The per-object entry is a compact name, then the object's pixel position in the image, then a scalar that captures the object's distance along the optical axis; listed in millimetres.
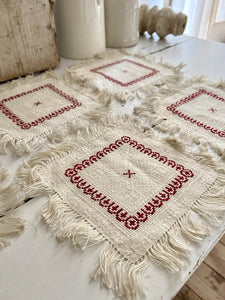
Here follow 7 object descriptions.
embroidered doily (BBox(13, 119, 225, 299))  322
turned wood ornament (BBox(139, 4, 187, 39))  927
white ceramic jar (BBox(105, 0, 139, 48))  859
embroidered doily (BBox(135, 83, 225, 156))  516
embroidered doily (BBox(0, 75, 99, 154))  508
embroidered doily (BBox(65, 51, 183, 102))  678
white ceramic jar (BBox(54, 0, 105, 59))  769
